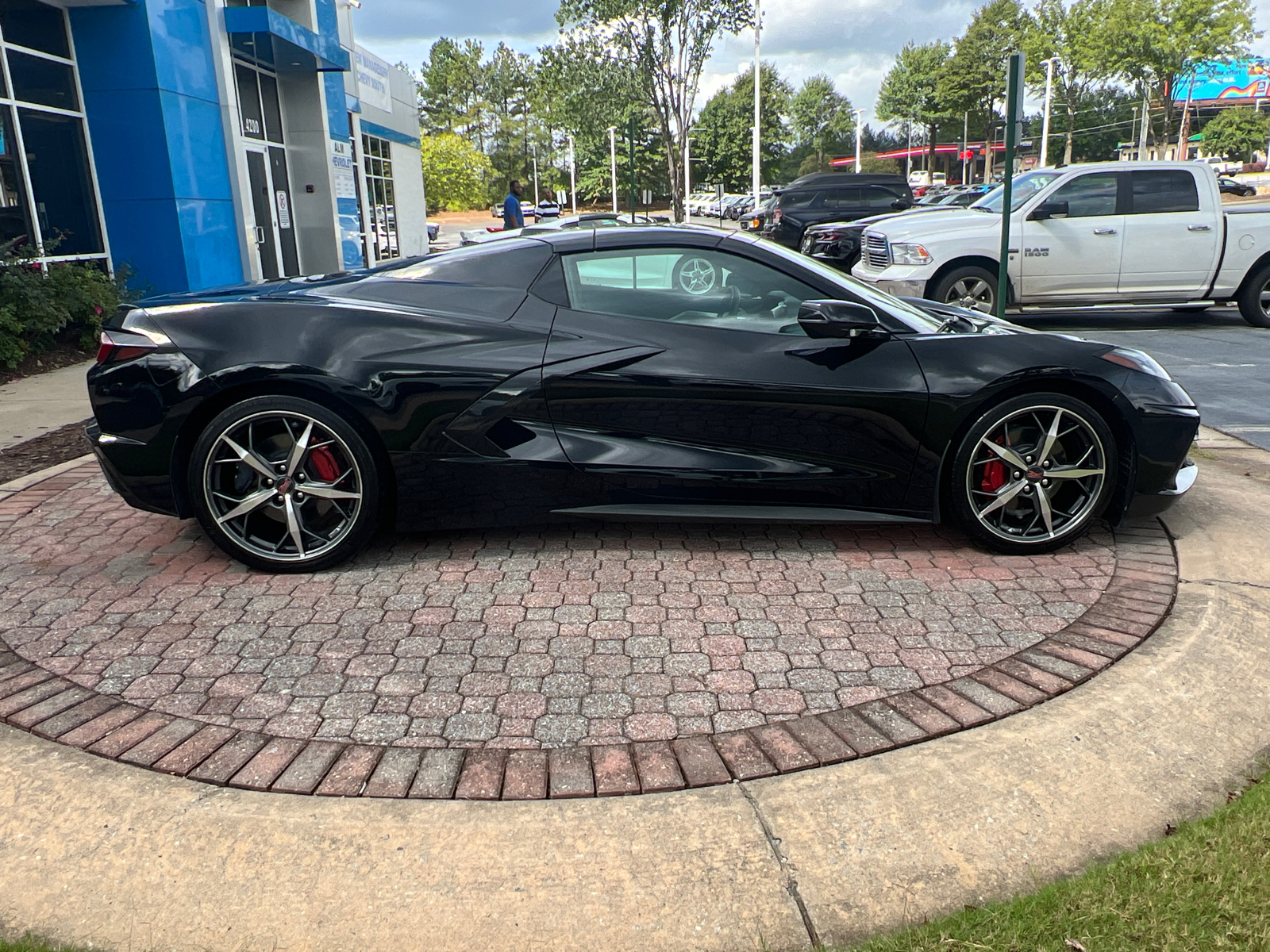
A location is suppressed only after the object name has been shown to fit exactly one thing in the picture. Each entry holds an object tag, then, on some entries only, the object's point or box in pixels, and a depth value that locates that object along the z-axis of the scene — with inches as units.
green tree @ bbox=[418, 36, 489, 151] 4101.9
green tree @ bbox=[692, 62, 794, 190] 3398.1
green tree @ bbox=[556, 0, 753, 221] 1232.2
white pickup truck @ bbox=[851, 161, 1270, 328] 454.9
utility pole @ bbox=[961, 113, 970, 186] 3048.7
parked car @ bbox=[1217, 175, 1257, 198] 1810.9
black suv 947.3
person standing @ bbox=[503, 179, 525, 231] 751.1
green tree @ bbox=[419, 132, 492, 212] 1697.8
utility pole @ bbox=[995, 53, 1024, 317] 307.5
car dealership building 452.4
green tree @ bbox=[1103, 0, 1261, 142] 1852.9
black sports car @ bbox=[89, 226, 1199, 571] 157.9
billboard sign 3804.1
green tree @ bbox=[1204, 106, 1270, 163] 2928.2
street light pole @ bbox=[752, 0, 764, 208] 1315.2
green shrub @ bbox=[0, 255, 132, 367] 362.0
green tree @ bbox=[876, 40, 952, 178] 3161.9
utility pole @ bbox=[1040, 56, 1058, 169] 2214.2
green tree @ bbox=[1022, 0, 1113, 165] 2030.0
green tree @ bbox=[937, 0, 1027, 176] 2746.1
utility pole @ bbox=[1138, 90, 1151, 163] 2075.7
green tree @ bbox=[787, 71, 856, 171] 4392.2
